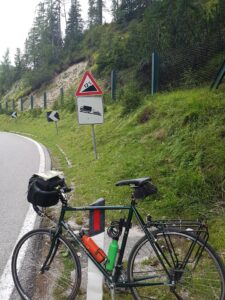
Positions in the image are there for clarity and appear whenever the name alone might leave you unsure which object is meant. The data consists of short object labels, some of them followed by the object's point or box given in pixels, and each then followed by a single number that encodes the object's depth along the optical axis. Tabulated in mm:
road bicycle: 3041
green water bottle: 3174
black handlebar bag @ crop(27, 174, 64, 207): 3316
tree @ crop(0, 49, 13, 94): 63750
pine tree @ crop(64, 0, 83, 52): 49534
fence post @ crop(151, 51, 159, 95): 12625
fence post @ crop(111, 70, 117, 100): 18391
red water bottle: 3223
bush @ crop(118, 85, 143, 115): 12945
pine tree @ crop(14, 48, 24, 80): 61681
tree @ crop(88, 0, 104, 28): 62281
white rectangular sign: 9688
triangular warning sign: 9656
